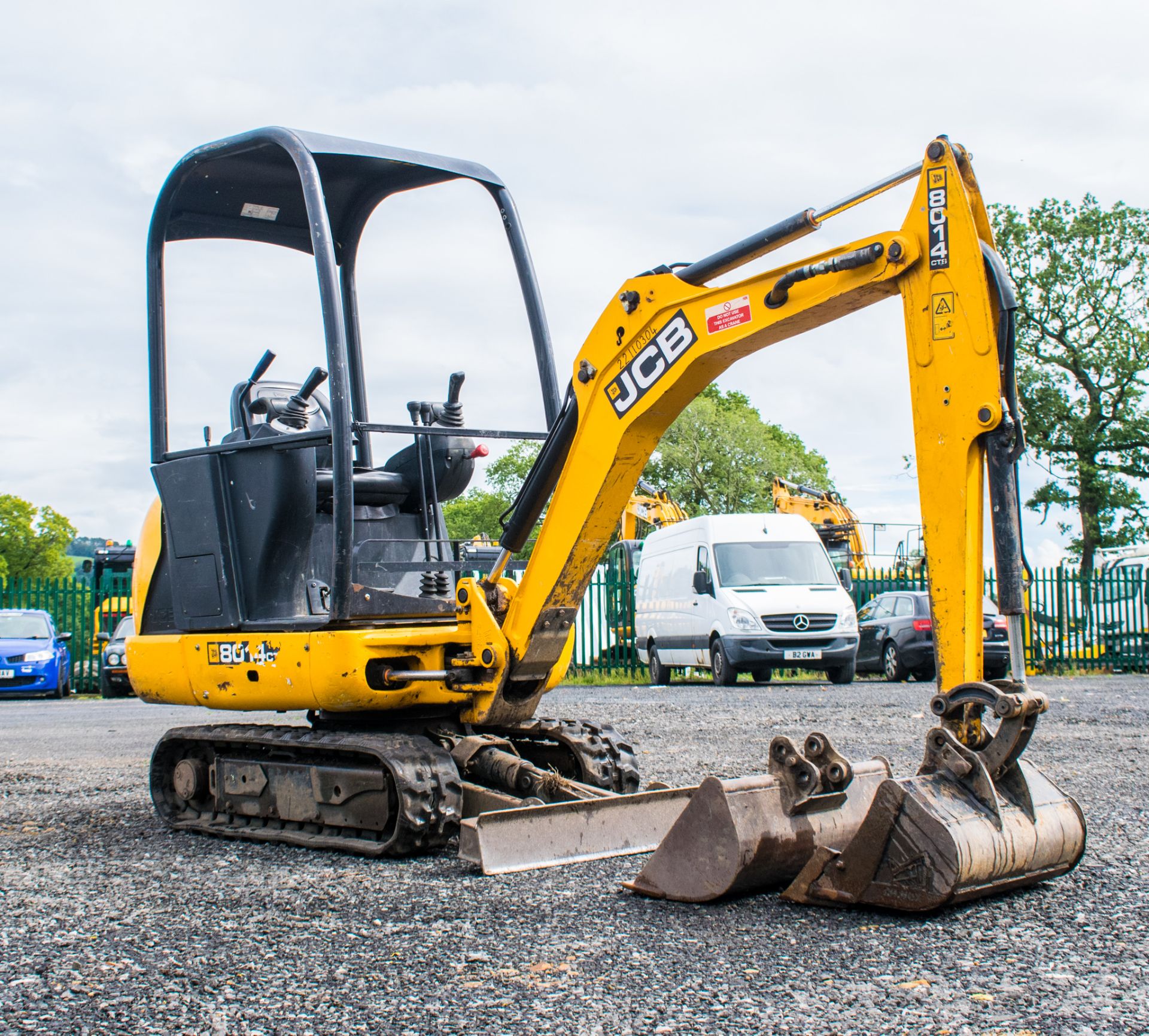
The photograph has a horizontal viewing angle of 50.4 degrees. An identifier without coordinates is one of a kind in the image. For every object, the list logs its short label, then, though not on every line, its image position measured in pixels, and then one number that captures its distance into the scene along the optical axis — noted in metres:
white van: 17.16
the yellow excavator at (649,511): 27.80
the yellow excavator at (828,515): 29.80
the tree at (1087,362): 35.25
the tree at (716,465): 58.34
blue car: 18.94
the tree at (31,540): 69.31
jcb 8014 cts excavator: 4.12
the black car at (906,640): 18.39
